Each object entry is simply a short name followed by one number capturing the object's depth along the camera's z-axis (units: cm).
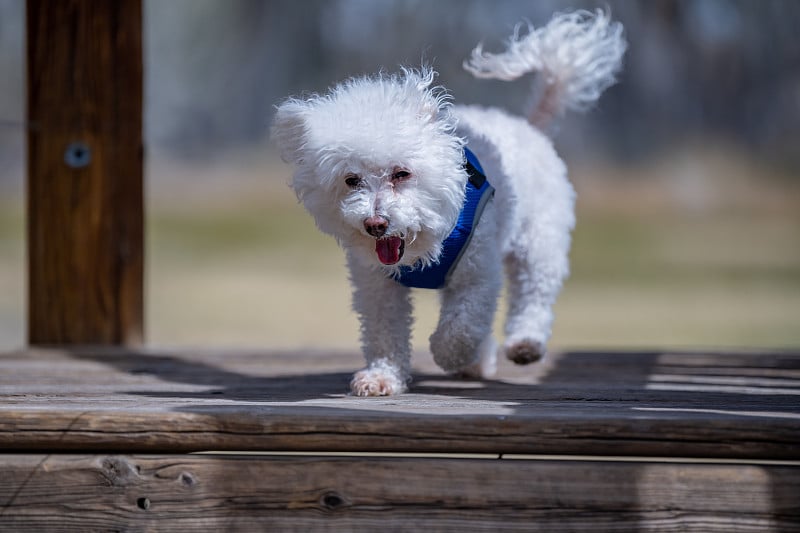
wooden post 855
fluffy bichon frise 538
